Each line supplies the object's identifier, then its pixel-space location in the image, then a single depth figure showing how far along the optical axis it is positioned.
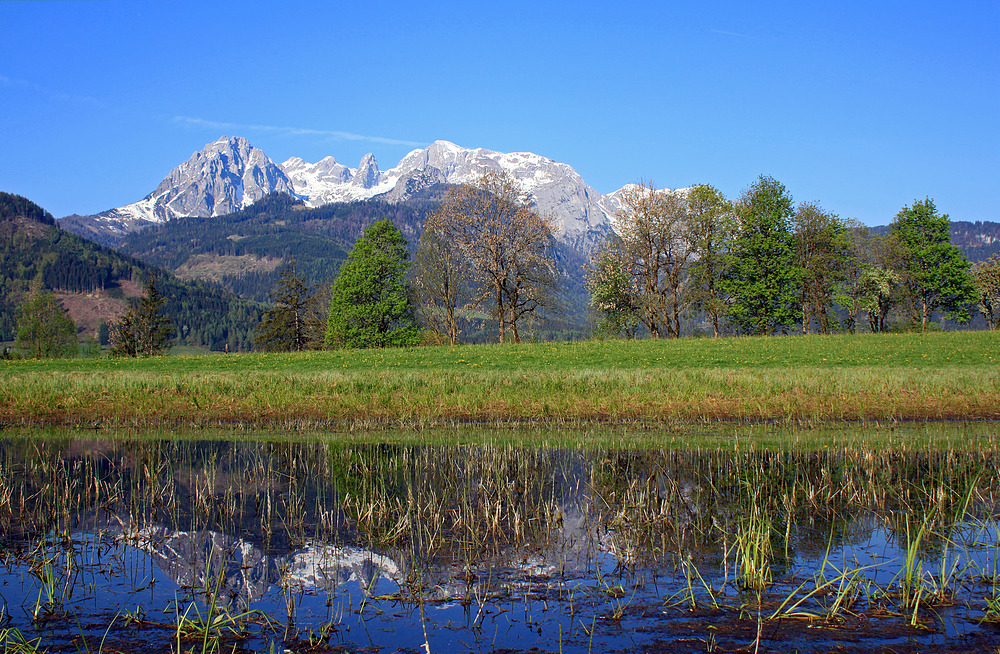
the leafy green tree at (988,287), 85.38
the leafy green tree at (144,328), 85.56
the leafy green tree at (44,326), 105.01
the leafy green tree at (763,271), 63.28
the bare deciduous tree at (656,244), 59.56
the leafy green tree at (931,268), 71.56
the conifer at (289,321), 82.56
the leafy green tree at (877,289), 68.00
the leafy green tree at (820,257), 65.56
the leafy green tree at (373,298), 61.53
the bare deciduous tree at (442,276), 66.00
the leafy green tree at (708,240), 60.72
